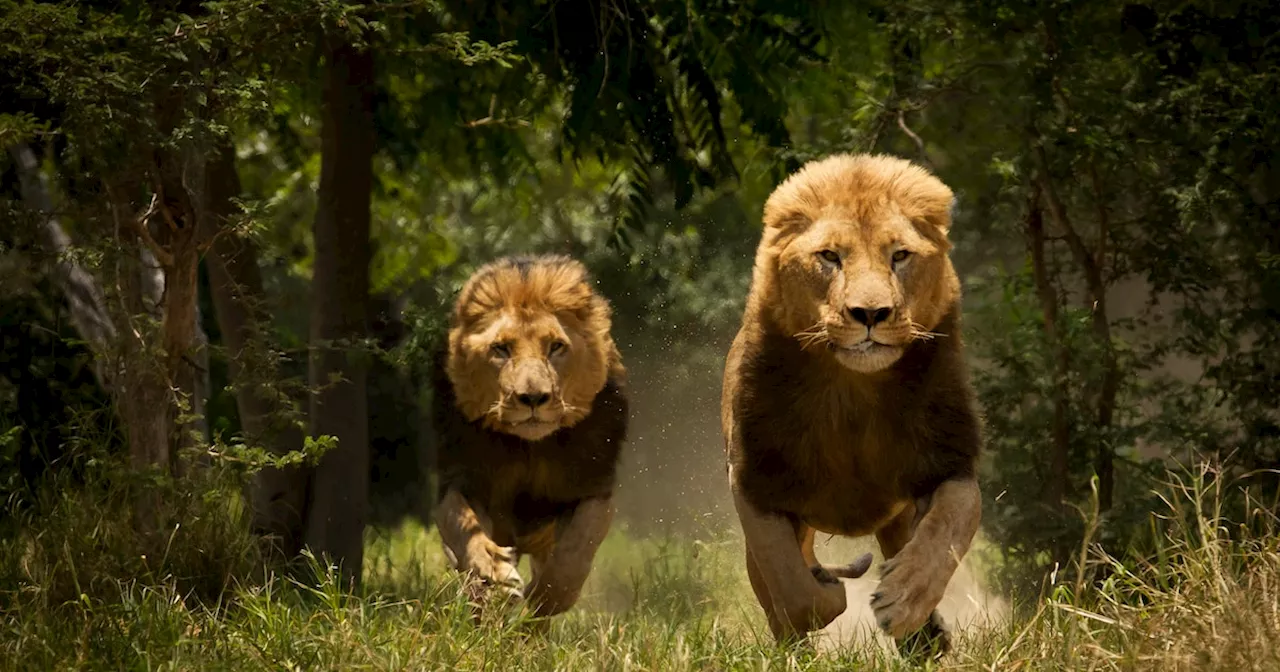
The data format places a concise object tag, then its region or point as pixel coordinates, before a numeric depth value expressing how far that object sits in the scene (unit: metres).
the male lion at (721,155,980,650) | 10.98
